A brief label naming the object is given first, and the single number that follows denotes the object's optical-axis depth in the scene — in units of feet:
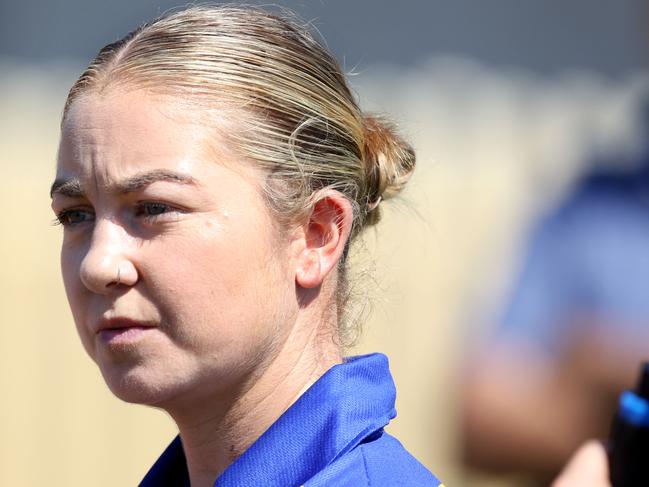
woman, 14.59
